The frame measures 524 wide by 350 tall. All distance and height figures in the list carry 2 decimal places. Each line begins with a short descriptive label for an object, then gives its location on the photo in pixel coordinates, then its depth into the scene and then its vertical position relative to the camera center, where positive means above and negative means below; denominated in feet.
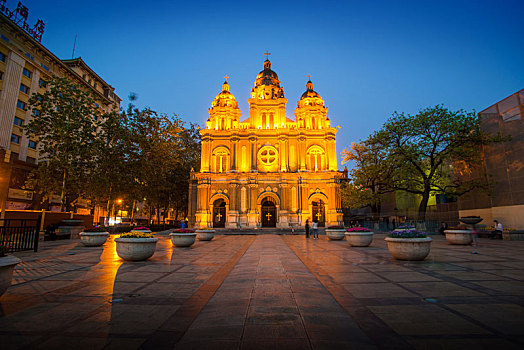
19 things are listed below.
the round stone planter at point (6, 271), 15.44 -3.27
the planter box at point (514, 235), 61.77 -4.67
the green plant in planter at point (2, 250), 16.47 -2.16
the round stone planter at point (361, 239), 49.08 -4.37
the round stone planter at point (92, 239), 50.26 -4.48
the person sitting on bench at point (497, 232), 65.03 -4.09
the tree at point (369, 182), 94.02 +12.76
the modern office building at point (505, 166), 71.41 +14.49
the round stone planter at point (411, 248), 30.76 -3.78
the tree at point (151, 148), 92.89 +24.34
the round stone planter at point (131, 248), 32.19 -3.97
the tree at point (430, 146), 82.74 +22.33
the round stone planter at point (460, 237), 50.03 -4.09
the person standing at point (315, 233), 75.35 -5.00
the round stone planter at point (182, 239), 49.42 -4.46
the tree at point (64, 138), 71.97 +21.34
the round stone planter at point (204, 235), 65.77 -4.88
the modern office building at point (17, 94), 98.73 +50.13
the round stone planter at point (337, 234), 65.05 -4.58
